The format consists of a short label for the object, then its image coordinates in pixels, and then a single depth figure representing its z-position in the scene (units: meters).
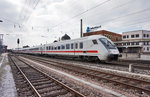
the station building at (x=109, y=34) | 55.06
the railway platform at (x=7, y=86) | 5.14
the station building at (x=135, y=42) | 41.84
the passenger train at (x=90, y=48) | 12.49
